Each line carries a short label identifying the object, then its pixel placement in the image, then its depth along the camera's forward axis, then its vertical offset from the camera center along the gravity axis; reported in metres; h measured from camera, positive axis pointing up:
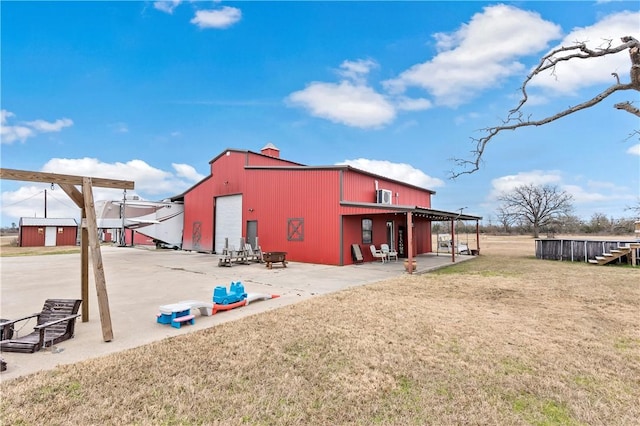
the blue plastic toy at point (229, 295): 6.20 -1.31
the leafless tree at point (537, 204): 42.66 +3.20
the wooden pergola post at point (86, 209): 4.32 +0.29
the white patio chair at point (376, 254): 14.93 -1.22
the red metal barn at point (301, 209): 14.03 +0.91
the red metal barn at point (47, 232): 32.03 -0.24
